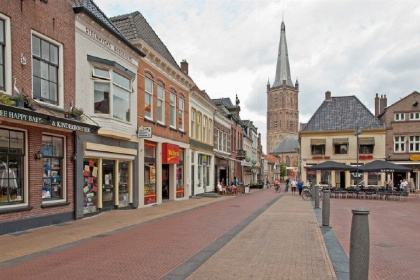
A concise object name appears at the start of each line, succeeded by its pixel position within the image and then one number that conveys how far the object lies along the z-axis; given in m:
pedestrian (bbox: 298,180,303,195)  29.72
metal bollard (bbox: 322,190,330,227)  11.48
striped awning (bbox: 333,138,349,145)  40.72
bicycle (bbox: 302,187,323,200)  25.41
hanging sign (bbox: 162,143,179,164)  19.98
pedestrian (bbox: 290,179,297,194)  35.05
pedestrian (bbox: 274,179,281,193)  37.12
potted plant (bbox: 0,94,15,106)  9.18
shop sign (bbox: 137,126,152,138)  16.64
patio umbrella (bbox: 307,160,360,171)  28.72
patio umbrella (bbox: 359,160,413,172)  26.28
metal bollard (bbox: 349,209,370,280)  4.88
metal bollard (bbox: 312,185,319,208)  17.69
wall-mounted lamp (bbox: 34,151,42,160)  10.78
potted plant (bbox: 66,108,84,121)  12.11
